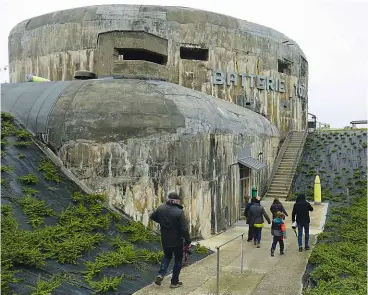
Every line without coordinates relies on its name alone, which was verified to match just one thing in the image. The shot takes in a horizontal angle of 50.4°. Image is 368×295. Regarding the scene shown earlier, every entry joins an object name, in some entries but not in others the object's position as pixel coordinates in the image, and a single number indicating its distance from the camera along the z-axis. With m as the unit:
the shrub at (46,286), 5.30
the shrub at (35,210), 7.36
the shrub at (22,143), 9.55
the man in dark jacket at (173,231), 6.21
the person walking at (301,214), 9.18
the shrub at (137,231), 8.34
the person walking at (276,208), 9.62
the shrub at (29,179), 8.48
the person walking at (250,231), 10.02
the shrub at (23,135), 9.87
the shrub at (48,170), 9.01
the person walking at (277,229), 8.76
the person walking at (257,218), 9.66
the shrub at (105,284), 5.93
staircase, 17.73
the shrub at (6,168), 8.49
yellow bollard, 15.11
